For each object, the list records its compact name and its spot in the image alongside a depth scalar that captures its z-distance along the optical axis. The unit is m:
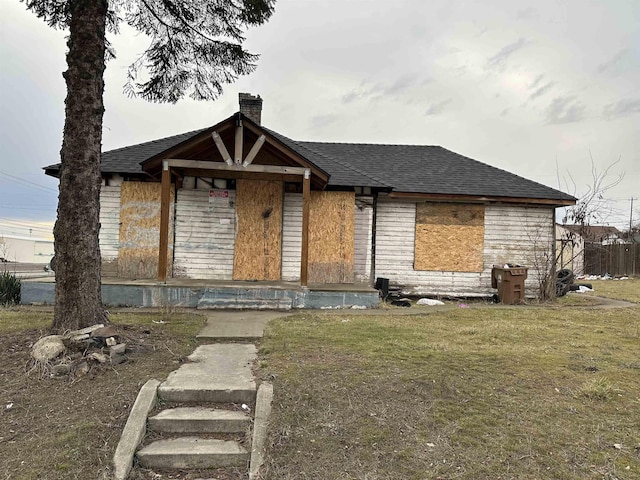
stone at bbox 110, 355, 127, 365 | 4.56
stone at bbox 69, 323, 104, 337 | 4.76
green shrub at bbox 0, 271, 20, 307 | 8.87
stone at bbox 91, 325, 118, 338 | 4.75
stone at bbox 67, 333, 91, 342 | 4.63
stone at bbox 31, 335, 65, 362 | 4.40
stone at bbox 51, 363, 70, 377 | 4.25
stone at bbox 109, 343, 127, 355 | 4.62
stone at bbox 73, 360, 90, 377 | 4.27
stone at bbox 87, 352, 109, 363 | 4.49
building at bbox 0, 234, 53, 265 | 39.43
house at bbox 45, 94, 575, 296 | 10.30
